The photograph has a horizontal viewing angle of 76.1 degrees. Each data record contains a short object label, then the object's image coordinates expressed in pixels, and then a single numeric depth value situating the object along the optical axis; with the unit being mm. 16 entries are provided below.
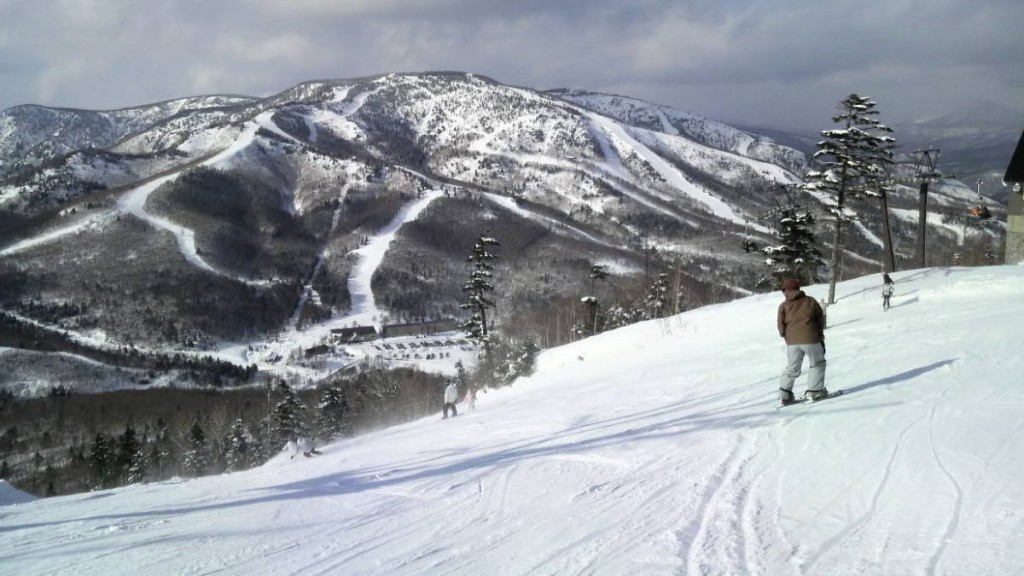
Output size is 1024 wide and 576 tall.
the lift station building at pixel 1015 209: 30323
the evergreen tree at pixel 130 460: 47159
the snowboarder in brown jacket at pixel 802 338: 9414
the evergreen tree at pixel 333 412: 50250
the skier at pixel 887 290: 21769
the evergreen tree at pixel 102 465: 50438
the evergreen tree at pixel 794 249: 37469
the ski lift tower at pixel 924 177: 31609
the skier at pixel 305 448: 13180
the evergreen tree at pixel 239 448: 49581
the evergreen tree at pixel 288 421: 49938
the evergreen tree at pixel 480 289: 37000
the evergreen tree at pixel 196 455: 50438
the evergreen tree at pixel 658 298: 50906
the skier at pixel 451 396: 17630
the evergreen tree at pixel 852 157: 23969
